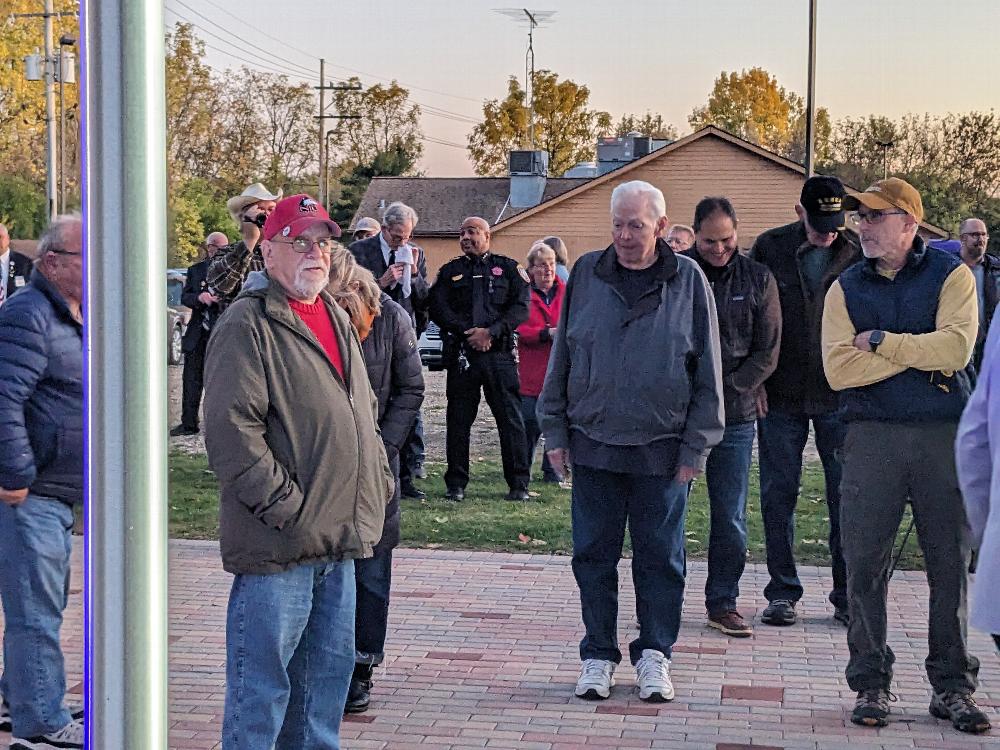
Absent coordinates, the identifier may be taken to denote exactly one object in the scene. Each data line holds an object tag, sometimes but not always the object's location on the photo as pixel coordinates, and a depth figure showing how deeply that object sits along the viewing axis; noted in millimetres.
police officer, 8156
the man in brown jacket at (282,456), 2812
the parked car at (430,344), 10380
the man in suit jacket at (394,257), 6980
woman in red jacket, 8672
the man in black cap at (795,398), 5109
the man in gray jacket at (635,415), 4195
